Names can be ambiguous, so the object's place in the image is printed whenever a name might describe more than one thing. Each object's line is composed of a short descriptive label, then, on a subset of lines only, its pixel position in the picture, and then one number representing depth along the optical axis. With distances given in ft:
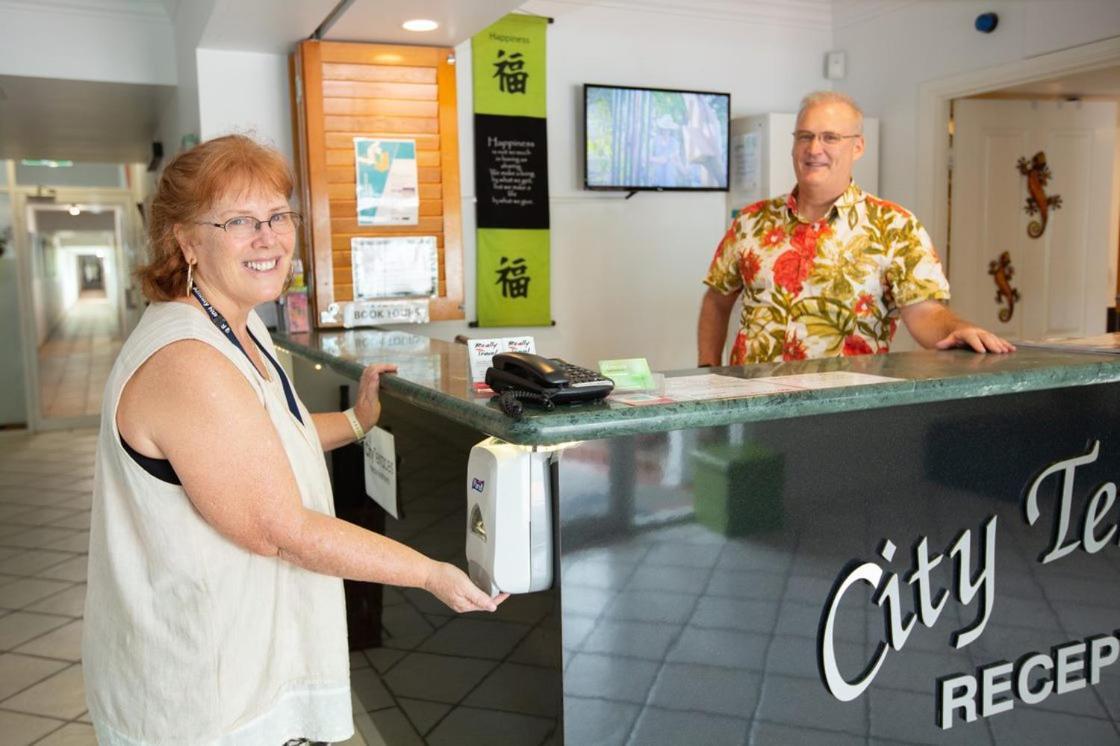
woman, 4.41
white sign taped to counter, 7.01
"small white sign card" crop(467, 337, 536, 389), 5.41
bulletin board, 11.94
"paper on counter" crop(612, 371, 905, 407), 4.95
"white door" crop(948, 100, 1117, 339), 16.98
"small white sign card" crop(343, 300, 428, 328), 12.46
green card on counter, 4.97
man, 8.77
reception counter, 4.83
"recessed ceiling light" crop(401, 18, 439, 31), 11.19
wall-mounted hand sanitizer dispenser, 4.53
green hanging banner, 15.34
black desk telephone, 4.51
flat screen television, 16.06
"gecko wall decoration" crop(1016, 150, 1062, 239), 17.43
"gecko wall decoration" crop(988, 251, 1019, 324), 17.31
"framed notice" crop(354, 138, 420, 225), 12.23
